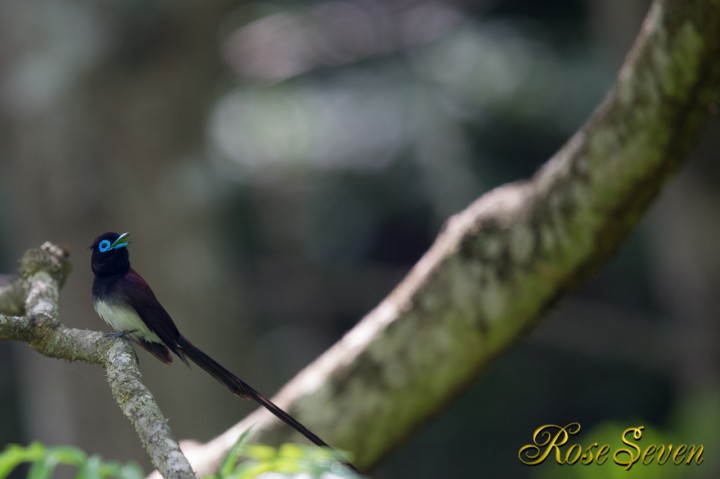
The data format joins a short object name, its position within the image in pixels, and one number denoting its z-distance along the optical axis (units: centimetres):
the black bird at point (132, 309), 593
